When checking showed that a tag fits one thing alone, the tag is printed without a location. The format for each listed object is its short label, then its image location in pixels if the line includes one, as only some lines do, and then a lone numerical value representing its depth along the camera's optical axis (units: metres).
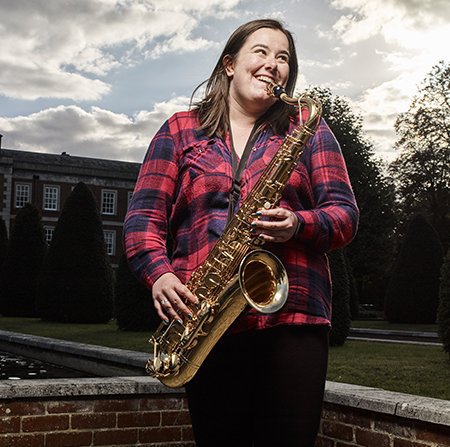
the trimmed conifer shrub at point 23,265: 23.94
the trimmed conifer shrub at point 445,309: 8.45
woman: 1.94
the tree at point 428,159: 33.09
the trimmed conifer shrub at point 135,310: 14.73
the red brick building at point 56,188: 39.97
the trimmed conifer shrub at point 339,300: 11.15
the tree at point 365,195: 28.56
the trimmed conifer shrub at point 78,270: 19.98
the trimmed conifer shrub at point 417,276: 23.67
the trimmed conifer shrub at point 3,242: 28.89
